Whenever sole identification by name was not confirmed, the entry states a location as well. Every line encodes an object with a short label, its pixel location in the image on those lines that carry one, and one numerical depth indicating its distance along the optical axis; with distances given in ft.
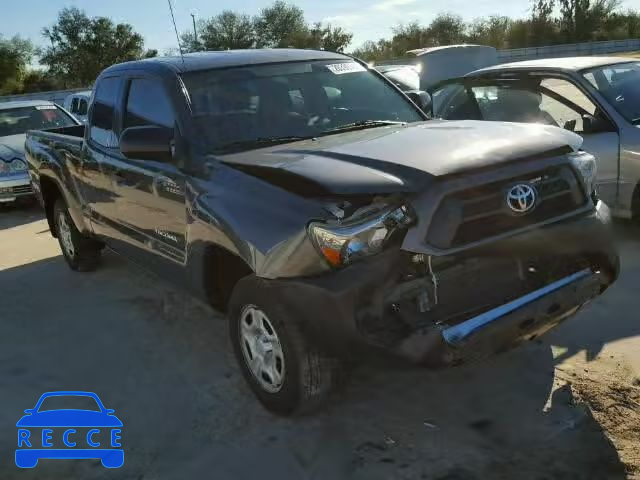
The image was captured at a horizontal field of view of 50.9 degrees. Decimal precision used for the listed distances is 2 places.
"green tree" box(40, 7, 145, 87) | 167.94
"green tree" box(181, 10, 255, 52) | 189.58
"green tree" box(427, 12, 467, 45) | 192.13
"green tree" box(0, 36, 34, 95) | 171.63
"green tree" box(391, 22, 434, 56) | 191.83
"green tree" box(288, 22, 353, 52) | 207.00
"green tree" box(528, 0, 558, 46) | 180.75
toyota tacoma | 9.42
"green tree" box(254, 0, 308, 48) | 207.00
